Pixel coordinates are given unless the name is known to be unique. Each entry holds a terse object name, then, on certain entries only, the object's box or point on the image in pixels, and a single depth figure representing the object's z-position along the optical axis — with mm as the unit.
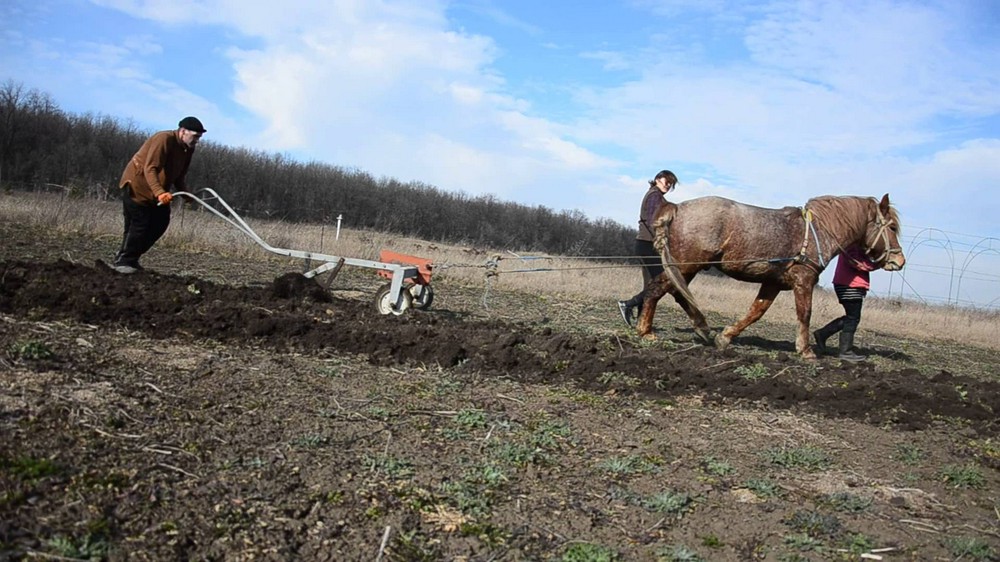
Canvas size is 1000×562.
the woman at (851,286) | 9328
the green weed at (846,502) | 4062
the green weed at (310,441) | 3973
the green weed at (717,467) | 4430
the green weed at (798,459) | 4742
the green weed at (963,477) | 4699
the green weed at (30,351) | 4602
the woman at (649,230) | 9625
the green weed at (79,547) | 2689
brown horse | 8648
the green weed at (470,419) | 4723
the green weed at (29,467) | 3070
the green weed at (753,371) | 7116
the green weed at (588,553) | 3219
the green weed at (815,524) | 3715
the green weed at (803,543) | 3539
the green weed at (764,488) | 4157
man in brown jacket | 8562
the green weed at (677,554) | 3305
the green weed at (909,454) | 5101
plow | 8211
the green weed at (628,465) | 4258
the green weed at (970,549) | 3572
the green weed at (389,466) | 3795
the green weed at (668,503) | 3795
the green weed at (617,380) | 6359
